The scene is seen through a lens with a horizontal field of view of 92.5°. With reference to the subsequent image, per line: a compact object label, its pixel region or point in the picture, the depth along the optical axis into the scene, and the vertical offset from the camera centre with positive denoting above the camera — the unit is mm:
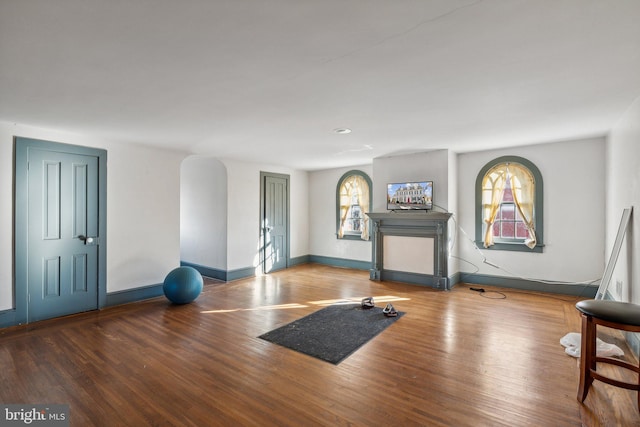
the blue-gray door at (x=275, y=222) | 6891 -195
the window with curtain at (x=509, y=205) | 5094 +145
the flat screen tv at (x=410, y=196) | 5562 +337
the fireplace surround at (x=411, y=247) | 5445 -646
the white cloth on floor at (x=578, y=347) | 2846 -1290
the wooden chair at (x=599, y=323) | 2041 -770
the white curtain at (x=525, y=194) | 5117 +334
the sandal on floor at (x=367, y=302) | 4332 -1271
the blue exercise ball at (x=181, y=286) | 4453 -1069
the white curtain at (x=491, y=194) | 5395 +344
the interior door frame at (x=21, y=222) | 3672 -105
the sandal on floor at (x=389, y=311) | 4004 -1293
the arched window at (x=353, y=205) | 7125 +205
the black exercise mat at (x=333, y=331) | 3055 -1349
